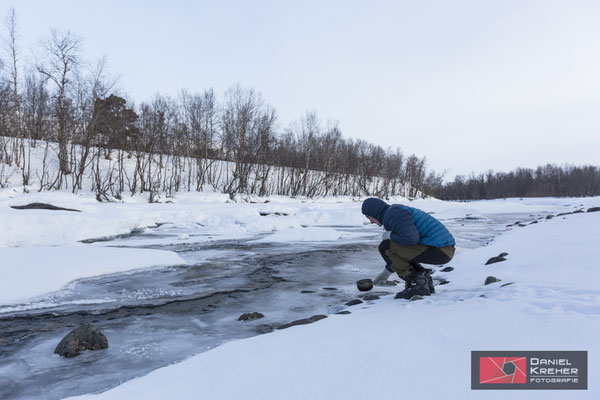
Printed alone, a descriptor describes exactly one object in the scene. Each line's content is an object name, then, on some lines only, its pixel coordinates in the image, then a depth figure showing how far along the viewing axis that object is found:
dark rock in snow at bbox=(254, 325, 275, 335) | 3.37
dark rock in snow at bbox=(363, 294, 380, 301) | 4.14
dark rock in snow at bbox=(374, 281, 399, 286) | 5.15
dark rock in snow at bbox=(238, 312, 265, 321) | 3.77
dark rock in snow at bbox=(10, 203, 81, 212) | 13.05
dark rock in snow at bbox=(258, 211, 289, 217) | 20.92
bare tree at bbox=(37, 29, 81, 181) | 22.50
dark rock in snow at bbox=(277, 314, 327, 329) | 3.26
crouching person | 3.58
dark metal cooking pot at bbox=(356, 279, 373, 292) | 4.76
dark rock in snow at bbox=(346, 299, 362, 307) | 4.01
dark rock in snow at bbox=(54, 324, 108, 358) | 2.89
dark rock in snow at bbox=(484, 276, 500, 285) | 3.85
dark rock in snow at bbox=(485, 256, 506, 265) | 5.29
